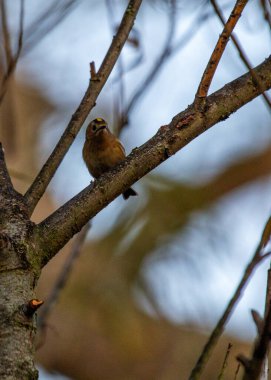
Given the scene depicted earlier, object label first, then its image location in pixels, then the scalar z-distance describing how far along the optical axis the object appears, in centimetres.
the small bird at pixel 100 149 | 766
